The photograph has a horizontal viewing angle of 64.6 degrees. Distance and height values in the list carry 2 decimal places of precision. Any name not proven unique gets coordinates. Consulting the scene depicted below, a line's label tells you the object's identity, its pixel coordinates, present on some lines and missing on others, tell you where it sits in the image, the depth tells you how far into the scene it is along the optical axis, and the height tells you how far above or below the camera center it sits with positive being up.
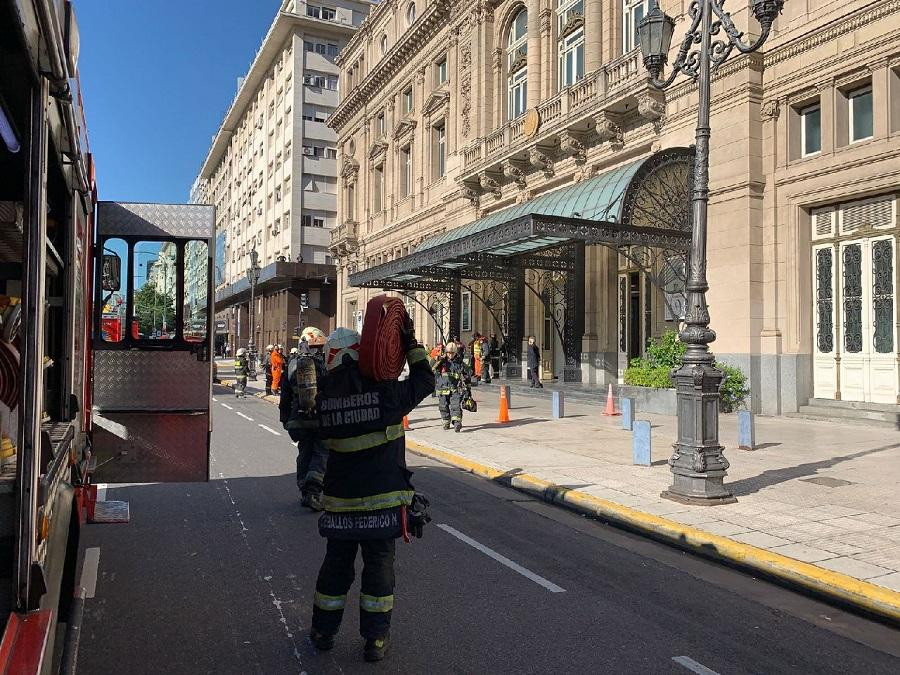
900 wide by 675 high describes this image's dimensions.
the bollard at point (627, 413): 14.00 -1.35
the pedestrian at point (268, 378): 23.75 -1.08
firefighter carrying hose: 3.93 -0.82
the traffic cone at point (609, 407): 16.53 -1.45
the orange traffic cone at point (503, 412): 15.30 -1.44
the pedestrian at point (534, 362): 23.12 -0.56
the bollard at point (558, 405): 16.02 -1.35
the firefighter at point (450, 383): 13.69 -0.75
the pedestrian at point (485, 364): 26.86 -0.70
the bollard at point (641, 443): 9.90 -1.39
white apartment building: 54.16 +15.49
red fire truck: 2.65 +0.02
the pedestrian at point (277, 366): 19.77 -0.57
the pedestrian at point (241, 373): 23.94 -0.93
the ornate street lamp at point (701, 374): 7.83 -0.32
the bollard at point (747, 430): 11.23 -1.35
